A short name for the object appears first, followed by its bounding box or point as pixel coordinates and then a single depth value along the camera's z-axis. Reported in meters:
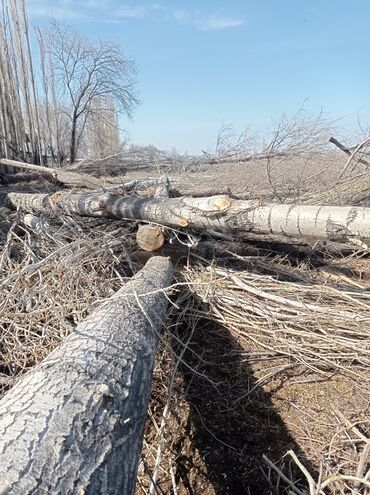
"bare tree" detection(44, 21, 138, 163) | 16.86
